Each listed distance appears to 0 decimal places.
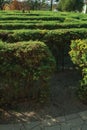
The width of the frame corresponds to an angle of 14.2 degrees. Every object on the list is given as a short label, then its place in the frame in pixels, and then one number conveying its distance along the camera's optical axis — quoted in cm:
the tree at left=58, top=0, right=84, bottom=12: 4084
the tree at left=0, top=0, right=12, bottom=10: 4058
